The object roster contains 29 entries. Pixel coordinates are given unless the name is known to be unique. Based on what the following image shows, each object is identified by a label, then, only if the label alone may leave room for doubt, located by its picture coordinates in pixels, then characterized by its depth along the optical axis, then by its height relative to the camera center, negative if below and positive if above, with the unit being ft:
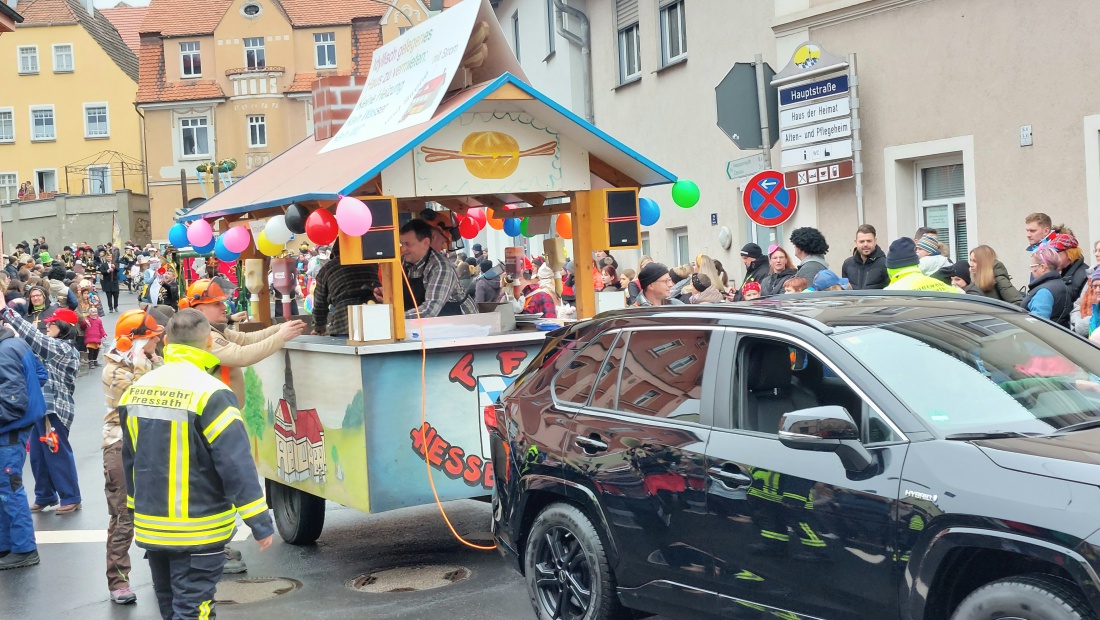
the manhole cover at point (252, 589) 24.79 -5.95
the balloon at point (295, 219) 26.73 +1.66
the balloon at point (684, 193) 29.81 +1.94
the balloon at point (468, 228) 36.92 +1.74
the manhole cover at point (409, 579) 24.97 -5.96
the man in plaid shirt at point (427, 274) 28.76 +0.35
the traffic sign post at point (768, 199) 39.40 +2.25
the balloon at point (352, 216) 24.52 +1.51
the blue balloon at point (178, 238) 34.17 +1.79
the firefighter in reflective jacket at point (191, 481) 17.97 -2.60
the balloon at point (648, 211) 31.55 +1.65
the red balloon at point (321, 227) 25.52 +1.39
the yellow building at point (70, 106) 211.41 +34.63
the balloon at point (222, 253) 33.96 +1.30
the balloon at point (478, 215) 36.81 +2.10
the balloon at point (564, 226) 32.73 +1.45
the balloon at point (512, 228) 36.12 +1.65
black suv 13.55 -2.48
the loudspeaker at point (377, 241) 25.43 +1.05
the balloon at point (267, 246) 30.29 +1.26
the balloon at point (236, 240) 32.83 +1.58
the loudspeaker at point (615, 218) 28.43 +1.37
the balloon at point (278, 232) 28.68 +1.50
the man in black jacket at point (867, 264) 35.06 -0.01
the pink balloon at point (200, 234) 32.83 +1.79
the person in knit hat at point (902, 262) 27.22 +0.00
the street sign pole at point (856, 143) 47.60 +4.65
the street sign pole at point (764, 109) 38.68 +4.97
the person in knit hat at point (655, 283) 30.19 -0.17
